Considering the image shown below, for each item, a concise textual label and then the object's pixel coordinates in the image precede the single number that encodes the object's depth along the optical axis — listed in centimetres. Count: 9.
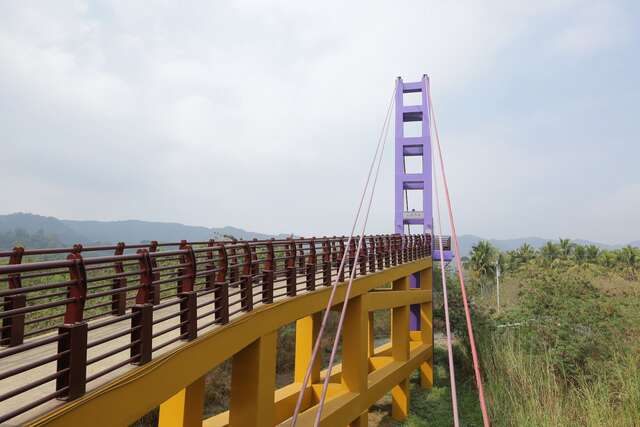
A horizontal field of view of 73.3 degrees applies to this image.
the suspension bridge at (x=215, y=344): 415
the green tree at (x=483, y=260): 6794
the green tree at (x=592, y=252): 7356
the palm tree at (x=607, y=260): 6929
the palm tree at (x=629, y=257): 6700
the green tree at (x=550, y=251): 7872
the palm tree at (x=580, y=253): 7481
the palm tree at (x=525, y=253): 7912
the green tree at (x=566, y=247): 8012
